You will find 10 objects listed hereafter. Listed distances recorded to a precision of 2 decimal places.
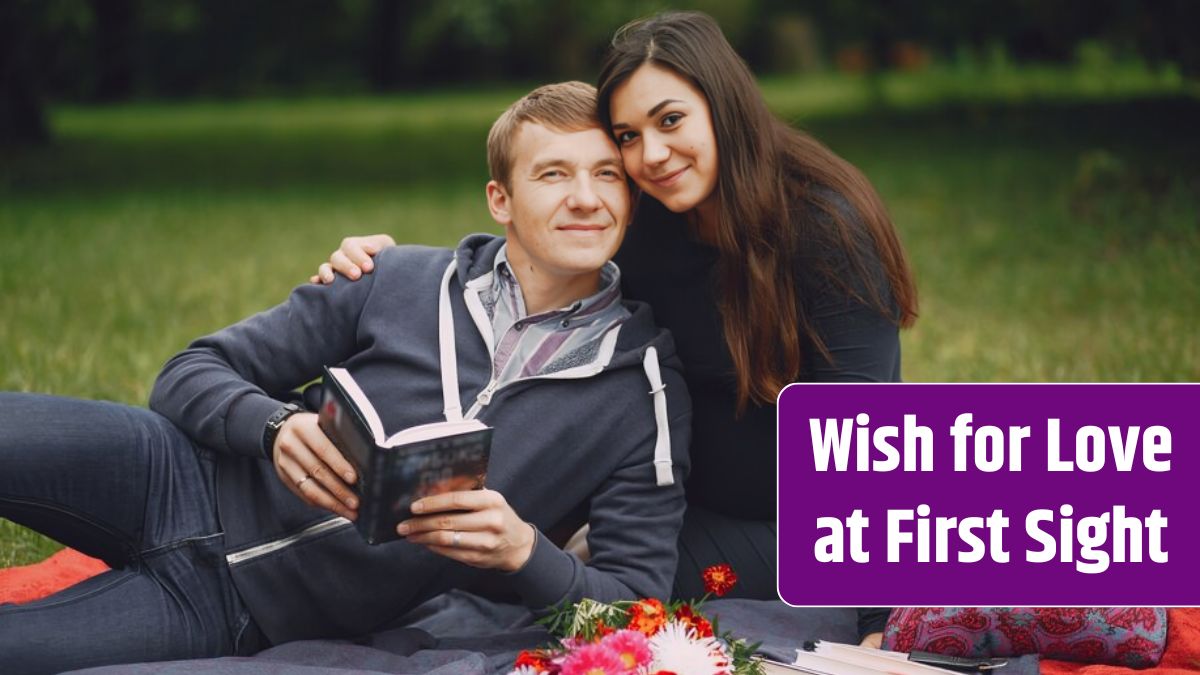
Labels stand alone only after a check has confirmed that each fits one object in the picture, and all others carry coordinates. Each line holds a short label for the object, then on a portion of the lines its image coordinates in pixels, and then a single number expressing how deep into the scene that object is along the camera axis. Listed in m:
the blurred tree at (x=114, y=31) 21.19
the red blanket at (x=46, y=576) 3.85
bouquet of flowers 2.52
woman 3.38
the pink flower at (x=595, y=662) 2.49
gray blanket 3.16
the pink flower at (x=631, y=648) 2.54
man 3.07
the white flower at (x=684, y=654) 2.57
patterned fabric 3.35
